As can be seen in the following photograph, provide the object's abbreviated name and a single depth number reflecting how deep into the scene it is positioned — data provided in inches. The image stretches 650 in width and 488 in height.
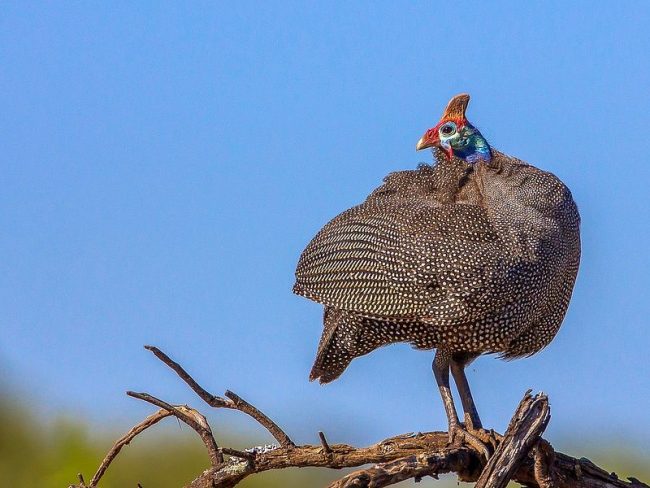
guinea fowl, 661.9
